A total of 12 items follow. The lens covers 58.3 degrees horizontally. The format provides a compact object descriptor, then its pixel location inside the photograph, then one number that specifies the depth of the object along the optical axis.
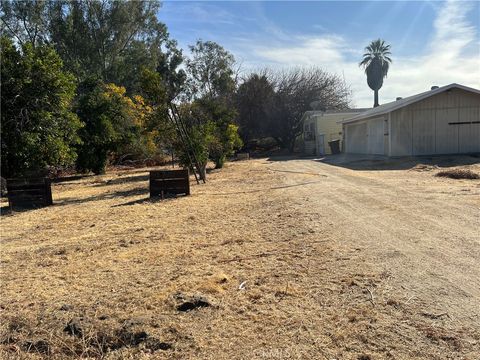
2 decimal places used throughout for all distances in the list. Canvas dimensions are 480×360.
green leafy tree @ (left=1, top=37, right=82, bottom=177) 14.05
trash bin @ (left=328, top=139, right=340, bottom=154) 34.03
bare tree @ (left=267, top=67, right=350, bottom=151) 41.17
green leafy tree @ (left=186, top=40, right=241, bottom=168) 21.55
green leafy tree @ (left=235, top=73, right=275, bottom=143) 40.66
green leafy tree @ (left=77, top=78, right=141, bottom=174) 23.19
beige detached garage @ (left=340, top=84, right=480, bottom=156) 22.11
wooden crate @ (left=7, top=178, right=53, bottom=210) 11.86
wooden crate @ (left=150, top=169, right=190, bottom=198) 12.16
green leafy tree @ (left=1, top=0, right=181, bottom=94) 38.28
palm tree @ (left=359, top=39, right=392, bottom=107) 58.53
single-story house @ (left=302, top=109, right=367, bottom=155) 35.75
